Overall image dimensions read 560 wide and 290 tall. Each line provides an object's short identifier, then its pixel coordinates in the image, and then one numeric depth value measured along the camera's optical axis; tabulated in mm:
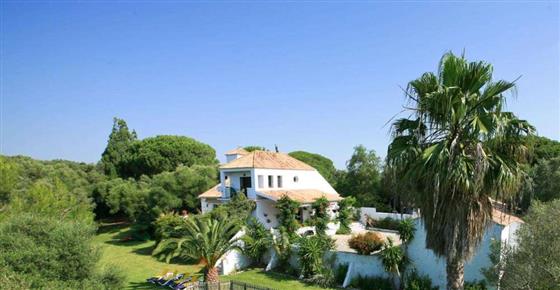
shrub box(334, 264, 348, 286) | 17375
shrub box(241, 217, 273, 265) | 21641
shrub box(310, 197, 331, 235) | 27141
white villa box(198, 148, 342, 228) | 29297
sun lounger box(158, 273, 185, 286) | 18609
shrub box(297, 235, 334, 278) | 18016
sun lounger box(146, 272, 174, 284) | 19119
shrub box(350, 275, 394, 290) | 15641
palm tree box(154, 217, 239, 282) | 17344
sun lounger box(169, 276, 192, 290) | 17564
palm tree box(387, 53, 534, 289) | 8000
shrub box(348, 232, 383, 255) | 16984
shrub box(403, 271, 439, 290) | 14656
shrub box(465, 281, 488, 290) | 13139
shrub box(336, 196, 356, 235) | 28594
